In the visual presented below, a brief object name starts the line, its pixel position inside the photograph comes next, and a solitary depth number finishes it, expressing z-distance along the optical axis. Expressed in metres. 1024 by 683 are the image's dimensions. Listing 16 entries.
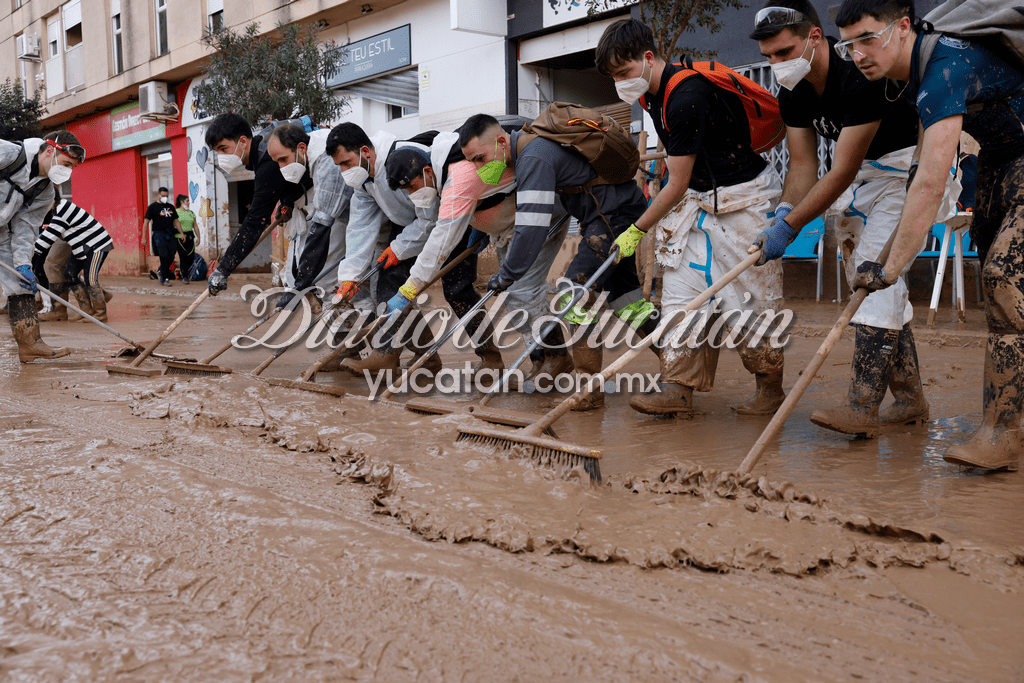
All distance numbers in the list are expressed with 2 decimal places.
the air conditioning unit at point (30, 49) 21.94
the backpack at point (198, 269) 14.79
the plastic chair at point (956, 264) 5.61
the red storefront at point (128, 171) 18.02
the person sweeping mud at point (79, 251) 7.58
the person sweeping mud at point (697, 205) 3.30
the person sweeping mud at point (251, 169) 4.91
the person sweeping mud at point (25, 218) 5.33
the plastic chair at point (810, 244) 7.71
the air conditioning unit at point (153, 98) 17.22
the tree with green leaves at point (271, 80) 10.68
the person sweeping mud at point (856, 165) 2.88
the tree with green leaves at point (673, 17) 6.68
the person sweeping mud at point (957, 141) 2.35
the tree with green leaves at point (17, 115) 17.61
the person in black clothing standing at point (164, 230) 14.24
